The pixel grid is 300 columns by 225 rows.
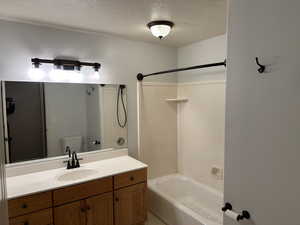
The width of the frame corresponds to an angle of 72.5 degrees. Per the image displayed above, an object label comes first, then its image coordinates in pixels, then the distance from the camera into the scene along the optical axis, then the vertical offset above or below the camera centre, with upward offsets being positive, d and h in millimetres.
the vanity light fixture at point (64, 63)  2145 +462
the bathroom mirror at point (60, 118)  2141 -161
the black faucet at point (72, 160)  2354 -652
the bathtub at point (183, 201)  2367 -1298
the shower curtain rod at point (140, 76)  2859 +387
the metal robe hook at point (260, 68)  970 +167
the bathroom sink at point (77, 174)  2224 -777
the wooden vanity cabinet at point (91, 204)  1751 -967
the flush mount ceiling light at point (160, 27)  2104 +798
